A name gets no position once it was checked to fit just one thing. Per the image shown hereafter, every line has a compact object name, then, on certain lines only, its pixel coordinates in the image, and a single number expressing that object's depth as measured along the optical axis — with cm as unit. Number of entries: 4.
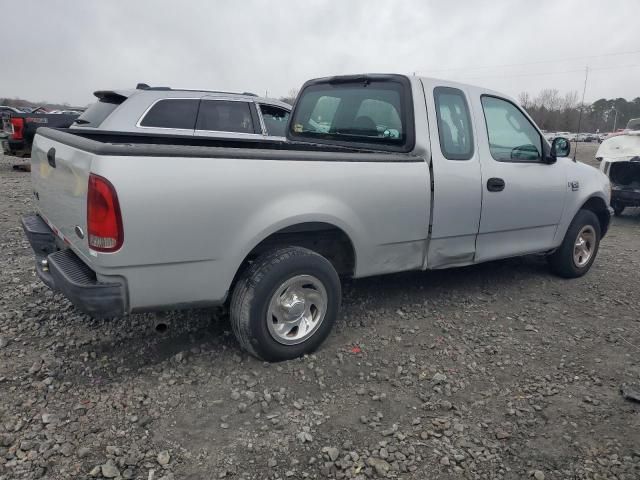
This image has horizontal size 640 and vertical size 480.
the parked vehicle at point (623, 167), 916
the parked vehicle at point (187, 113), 627
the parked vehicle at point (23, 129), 1063
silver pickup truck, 277
